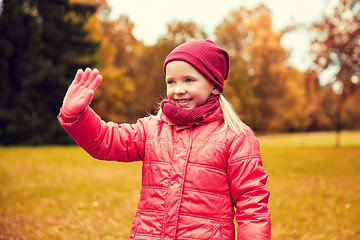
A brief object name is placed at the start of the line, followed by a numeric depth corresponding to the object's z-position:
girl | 1.97
